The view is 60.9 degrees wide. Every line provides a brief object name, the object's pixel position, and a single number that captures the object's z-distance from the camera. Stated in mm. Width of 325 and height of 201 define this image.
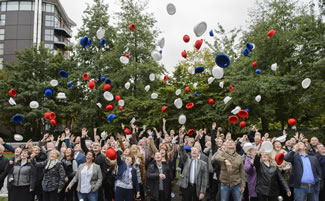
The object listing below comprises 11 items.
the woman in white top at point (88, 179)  5812
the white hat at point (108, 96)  10898
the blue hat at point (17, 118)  9820
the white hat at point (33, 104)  10984
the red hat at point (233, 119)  9674
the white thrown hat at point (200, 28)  8189
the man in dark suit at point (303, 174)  5887
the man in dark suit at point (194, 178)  6090
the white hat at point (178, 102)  11492
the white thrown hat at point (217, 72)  8922
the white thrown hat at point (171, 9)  8531
